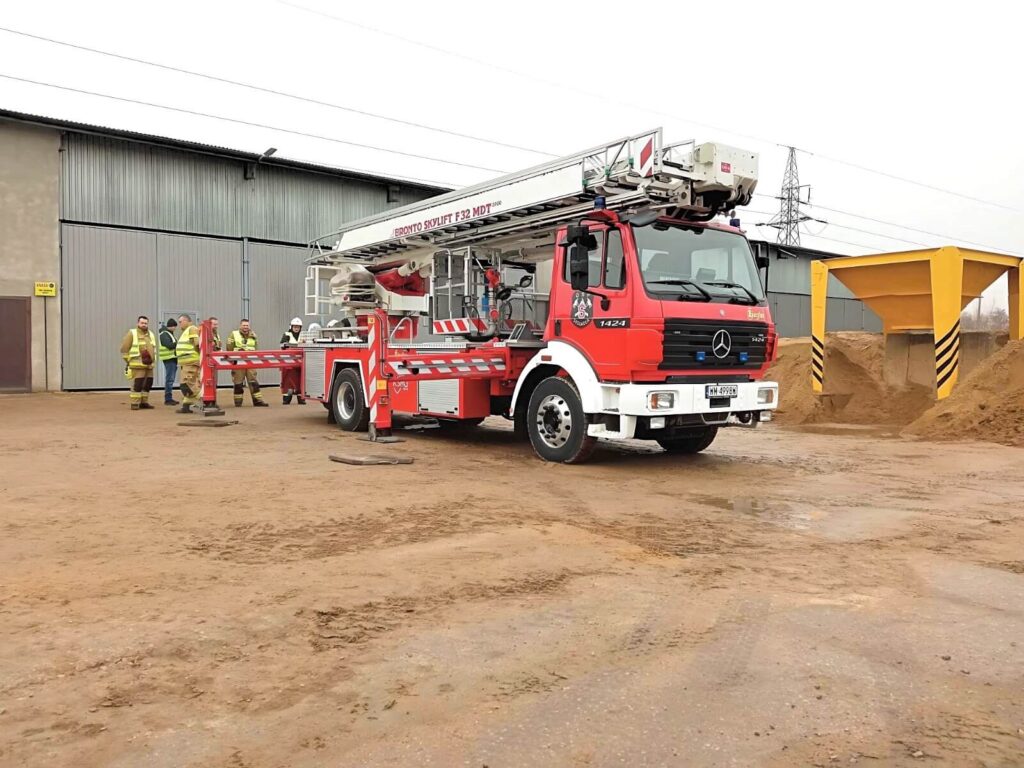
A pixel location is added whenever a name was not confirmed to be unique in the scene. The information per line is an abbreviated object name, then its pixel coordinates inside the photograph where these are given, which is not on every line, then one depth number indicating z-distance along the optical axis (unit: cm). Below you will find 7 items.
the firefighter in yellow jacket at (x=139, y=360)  1548
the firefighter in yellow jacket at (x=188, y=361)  1515
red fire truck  813
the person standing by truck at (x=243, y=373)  1685
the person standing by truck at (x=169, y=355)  1658
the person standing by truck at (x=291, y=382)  1413
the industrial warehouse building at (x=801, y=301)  3675
